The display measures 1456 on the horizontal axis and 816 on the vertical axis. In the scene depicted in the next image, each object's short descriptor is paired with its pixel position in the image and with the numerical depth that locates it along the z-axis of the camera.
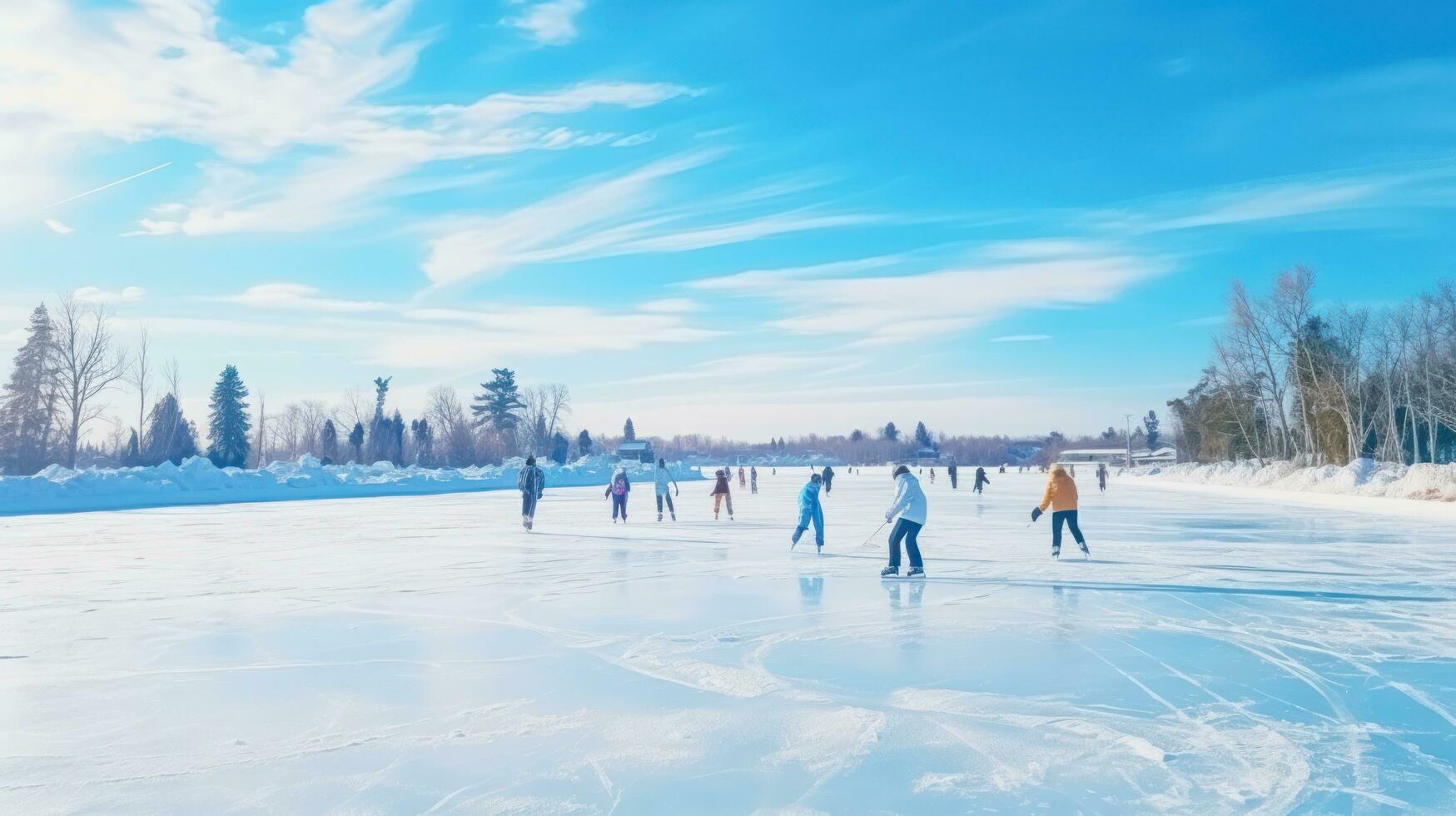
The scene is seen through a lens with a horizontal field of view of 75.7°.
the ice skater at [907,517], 9.35
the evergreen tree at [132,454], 45.19
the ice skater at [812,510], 12.27
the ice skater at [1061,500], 10.95
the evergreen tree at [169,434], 48.91
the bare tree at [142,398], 44.25
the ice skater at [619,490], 17.55
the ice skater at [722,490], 19.17
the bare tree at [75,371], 39.62
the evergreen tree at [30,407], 38.68
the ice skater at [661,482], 18.19
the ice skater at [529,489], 15.99
